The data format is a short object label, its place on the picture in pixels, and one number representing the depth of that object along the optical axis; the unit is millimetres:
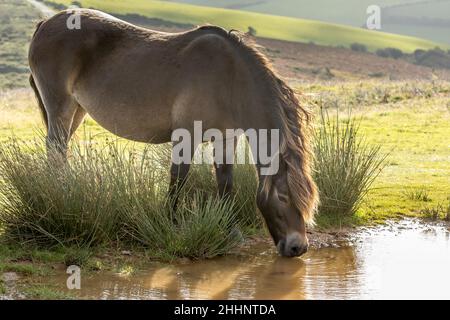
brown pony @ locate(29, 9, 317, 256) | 6566
